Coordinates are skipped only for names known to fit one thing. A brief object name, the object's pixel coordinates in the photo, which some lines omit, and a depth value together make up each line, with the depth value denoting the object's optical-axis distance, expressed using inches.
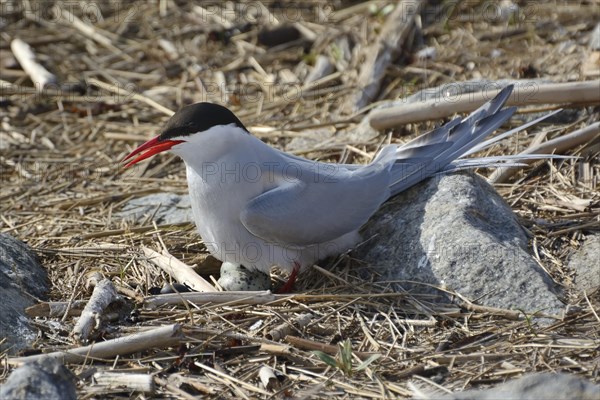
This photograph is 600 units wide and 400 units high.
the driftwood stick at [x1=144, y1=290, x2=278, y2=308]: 324.2
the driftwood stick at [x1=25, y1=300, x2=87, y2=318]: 315.3
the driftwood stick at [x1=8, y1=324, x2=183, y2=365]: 280.8
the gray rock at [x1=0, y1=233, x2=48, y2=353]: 299.4
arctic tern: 342.3
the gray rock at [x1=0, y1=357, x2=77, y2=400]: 242.1
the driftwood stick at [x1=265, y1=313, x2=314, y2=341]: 300.4
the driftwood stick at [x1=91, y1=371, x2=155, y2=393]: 263.7
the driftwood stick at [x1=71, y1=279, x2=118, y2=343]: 296.8
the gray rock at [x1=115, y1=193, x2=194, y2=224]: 418.9
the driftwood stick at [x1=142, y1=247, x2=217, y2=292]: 349.1
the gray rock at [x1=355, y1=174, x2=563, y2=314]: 320.8
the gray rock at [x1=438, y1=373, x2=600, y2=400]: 229.3
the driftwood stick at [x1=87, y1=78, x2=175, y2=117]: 534.3
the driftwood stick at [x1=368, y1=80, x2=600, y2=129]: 419.2
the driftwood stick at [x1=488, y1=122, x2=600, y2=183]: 401.7
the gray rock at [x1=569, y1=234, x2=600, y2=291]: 326.6
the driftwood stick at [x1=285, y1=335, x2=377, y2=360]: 285.6
